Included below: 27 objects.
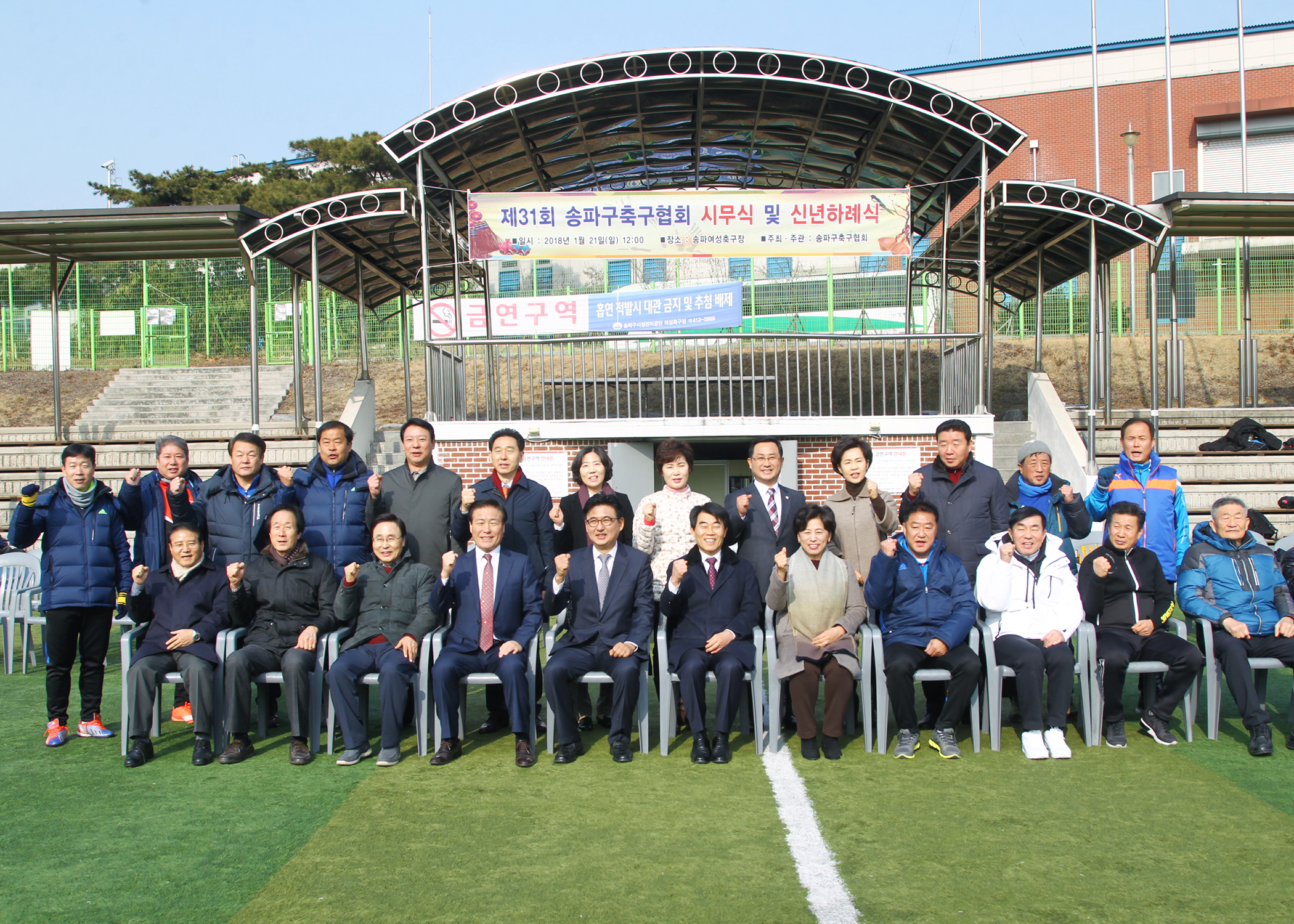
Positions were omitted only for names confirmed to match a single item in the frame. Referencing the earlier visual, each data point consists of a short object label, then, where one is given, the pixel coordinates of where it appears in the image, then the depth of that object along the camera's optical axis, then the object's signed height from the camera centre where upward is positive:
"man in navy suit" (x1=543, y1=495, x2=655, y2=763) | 5.12 -0.72
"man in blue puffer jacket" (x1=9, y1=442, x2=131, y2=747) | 5.42 -0.47
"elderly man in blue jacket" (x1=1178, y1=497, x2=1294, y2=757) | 5.26 -0.74
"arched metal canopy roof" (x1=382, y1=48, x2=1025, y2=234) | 10.57 +3.89
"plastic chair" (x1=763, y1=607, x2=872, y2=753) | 5.14 -1.14
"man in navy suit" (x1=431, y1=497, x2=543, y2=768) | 5.19 -0.68
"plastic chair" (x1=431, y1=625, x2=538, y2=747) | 5.15 -1.05
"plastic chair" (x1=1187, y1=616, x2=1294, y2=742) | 5.26 -1.13
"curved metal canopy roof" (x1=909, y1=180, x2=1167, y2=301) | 11.04 +2.80
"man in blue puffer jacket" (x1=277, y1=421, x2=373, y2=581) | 5.82 -0.12
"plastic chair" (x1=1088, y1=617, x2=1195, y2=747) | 5.20 -1.22
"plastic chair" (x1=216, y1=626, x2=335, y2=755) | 5.24 -1.02
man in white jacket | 5.17 -0.73
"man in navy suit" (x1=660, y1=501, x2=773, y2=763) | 5.09 -0.74
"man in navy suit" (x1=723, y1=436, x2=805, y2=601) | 5.64 -0.25
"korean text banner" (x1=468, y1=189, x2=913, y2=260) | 11.07 +2.72
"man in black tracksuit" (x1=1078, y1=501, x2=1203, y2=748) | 5.22 -0.78
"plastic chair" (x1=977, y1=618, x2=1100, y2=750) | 5.15 -1.11
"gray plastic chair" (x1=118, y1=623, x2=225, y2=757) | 5.25 -1.04
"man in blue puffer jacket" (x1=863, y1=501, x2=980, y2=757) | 5.09 -0.78
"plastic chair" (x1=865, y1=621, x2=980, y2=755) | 5.12 -1.17
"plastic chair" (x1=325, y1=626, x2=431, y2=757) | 5.18 -1.09
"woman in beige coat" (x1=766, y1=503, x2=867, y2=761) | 5.07 -0.81
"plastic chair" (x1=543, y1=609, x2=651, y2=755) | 5.19 -1.16
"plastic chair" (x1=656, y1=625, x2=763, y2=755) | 5.12 -1.12
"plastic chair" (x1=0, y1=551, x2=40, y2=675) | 7.23 -0.75
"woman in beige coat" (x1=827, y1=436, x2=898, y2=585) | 5.55 -0.26
